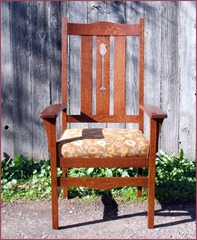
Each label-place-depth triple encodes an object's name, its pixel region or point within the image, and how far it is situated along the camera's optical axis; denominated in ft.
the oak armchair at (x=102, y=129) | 7.56
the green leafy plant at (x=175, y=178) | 9.39
